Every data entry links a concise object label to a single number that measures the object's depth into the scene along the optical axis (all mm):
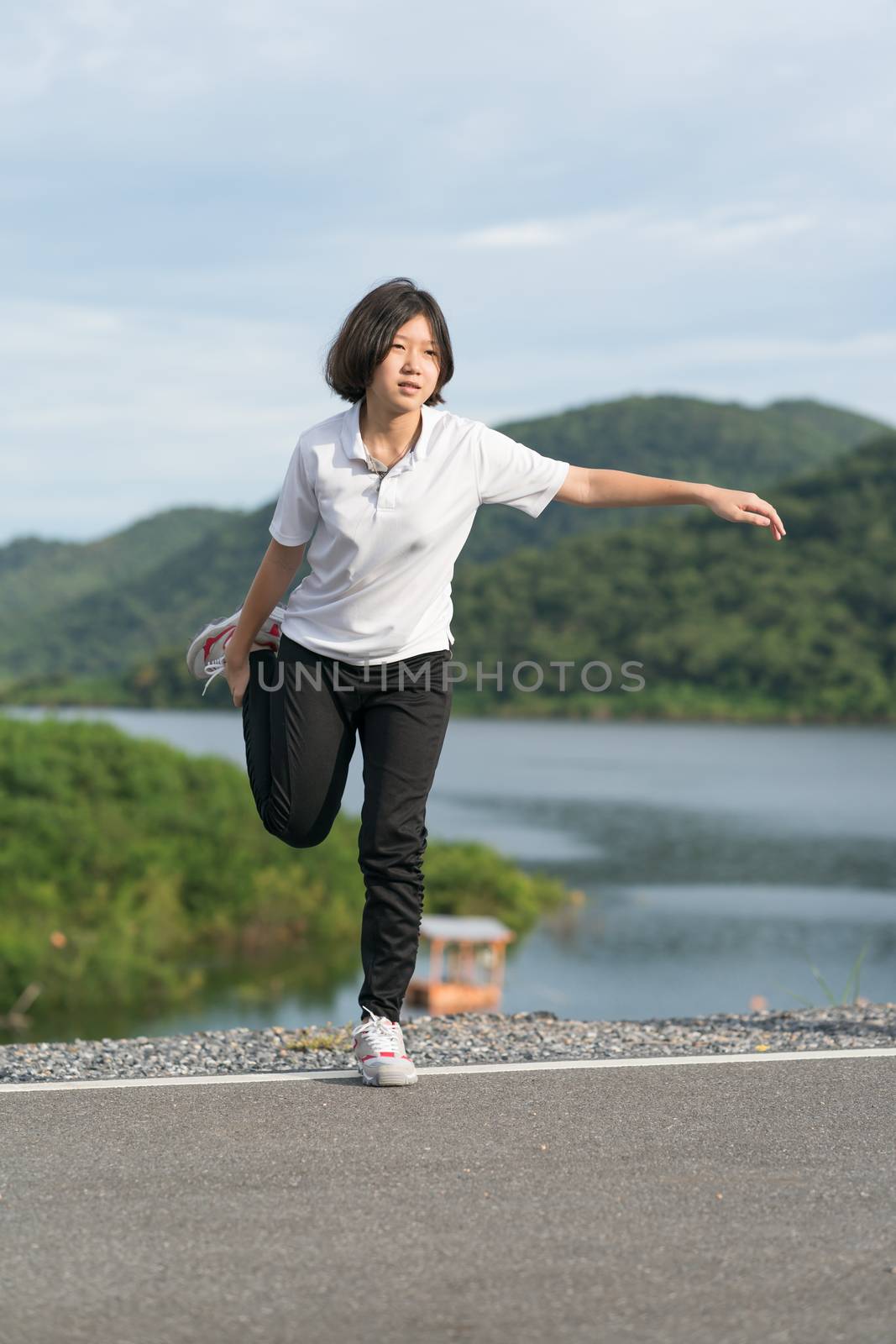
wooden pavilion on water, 43656
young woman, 4133
